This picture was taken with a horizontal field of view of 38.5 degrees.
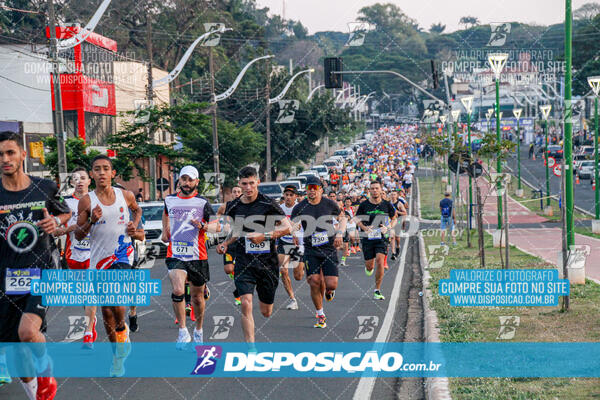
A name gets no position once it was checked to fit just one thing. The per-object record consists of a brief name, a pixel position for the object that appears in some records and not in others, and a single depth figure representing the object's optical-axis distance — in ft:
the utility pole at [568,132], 45.24
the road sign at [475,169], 75.00
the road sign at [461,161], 79.51
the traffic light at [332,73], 89.45
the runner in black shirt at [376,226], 48.44
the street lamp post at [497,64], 76.64
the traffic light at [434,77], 97.02
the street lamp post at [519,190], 197.47
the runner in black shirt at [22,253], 22.53
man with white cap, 32.53
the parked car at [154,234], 86.23
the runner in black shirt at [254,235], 30.73
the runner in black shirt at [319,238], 39.52
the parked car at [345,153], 278.46
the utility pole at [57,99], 69.67
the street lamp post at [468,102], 113.70
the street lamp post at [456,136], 83.34
